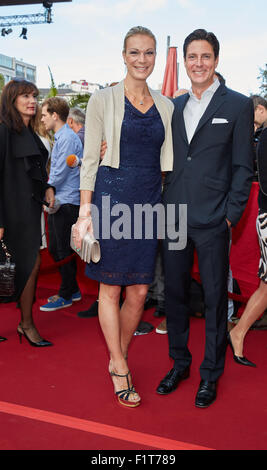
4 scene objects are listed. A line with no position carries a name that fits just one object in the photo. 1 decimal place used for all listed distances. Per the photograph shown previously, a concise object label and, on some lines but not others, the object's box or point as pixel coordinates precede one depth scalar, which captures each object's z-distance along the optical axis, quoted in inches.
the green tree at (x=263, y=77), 1192.2
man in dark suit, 97.7
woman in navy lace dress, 97.7
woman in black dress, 132.8
